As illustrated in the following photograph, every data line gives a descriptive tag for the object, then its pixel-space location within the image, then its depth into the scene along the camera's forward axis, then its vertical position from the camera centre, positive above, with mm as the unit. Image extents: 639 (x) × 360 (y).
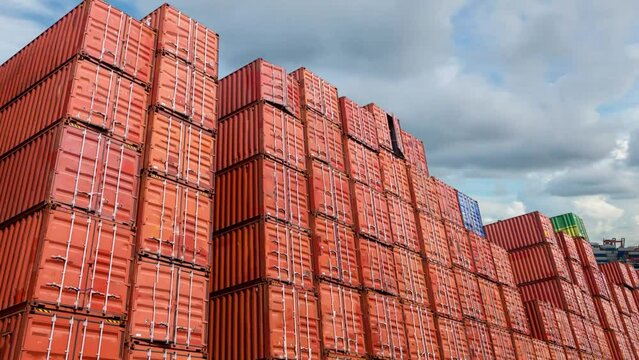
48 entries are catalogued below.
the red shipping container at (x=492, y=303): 31109 +5560
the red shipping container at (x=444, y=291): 26453 +5513
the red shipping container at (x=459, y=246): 30625 +8770
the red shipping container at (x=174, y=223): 15609 +5891
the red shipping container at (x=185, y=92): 18016 +11069
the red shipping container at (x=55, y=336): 11781 +2186
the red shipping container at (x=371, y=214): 23641 +8524
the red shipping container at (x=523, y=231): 41312 +12463
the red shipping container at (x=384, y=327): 20891 +3192
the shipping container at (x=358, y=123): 26234 +13838
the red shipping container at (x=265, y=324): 17000 +2976
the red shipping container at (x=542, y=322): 35844 +4839
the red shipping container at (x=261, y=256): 18234 +5472
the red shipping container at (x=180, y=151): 16844 +8561
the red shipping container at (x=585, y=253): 48666 +12218
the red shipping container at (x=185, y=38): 19141 +13641
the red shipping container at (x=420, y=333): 23000 +3118
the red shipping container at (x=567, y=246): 45047 +12147
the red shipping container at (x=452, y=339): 25172 +2996
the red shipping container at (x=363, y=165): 24984 +11257
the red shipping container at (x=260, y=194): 19375 +7996
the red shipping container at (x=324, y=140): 23188 +11627
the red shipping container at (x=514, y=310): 32906 +5344
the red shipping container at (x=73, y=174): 13938 +6776
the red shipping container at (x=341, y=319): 19188 +3302
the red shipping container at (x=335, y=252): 20438 +6053
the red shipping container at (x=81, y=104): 15298 +9383
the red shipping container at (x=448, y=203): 32000 +11783
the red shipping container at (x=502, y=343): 29781 +3117
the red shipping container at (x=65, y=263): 12617 +4078
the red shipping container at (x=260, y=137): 20688 +10689
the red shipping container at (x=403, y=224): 25953 +8672
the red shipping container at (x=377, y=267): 22375 +5864
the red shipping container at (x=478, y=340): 27567 +3134
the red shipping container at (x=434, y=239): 28000 +8546
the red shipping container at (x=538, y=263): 40219 +9694
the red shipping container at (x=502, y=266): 34875 +8519
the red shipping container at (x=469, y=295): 28912 +5726
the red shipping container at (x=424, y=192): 29359 +11525
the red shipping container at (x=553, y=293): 39531 +7393
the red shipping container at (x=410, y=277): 24381 +5823
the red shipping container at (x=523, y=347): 31873 +3004
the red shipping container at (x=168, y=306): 14344 +3230
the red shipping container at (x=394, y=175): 27266 +11611
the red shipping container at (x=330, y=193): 21750 +8799
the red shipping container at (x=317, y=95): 24438 +14269
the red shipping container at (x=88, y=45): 16547 +11958
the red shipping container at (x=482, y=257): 32847 +8659
